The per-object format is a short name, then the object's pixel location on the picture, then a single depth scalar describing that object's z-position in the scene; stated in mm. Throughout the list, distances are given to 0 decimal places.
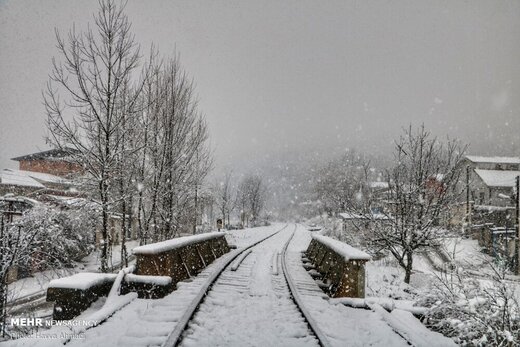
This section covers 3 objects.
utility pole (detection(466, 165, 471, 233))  35275
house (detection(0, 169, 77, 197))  29755
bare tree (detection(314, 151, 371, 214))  67562
